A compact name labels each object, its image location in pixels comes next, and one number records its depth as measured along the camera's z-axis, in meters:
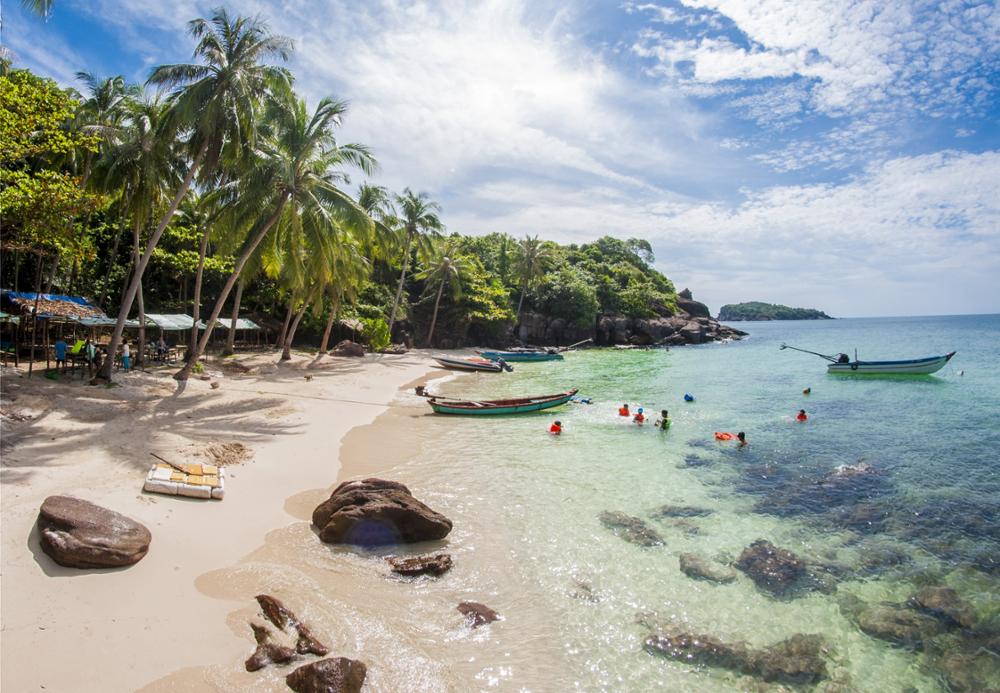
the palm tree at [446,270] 44.72
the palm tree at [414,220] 39.12
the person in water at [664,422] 17.50
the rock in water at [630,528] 9.05
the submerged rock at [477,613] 6.48
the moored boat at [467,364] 33.09
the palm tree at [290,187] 18.19
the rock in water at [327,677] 4.93
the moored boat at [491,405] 18.50
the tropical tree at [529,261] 53.00
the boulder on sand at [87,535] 6.09
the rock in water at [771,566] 7.82
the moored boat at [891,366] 31.55
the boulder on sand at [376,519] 8.13
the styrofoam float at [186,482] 8.53
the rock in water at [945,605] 7.12
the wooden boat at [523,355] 39.59
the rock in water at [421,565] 7.45
